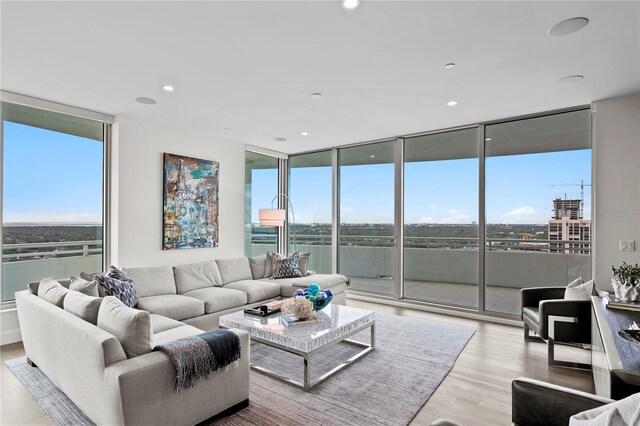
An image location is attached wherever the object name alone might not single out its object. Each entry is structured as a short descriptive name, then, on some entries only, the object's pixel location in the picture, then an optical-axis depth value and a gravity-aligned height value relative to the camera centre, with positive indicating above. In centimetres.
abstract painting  491 +16
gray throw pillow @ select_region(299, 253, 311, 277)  553 -82
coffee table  280 -106
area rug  238 -143
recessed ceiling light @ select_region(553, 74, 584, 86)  317 +127
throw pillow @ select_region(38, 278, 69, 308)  272 -66
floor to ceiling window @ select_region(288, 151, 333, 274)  671 +14
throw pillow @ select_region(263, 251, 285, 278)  547 -81
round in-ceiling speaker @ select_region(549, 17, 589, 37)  226 +128
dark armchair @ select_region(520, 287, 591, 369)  314 -103
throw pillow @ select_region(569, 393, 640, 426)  100 -61
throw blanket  209 -91
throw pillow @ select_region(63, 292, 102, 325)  238 -67
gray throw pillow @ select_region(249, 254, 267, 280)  540 -86
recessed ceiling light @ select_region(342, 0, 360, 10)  209 +130
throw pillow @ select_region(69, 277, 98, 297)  284 -63
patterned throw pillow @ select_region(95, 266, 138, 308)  324 -72
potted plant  282 -60
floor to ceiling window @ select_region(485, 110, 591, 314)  423 +12
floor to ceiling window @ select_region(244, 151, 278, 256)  629 +30
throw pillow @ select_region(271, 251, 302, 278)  533 -87
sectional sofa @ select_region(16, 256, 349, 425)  193 -98
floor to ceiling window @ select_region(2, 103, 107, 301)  383 +21
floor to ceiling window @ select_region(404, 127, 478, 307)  510 -7
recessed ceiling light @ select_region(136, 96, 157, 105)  379 +127
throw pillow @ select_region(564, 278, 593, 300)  327 -76
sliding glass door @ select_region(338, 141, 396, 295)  594 -5
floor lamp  570 -7
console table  151 -74
